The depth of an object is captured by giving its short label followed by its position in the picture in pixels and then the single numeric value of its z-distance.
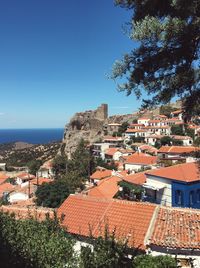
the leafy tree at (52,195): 22.36
